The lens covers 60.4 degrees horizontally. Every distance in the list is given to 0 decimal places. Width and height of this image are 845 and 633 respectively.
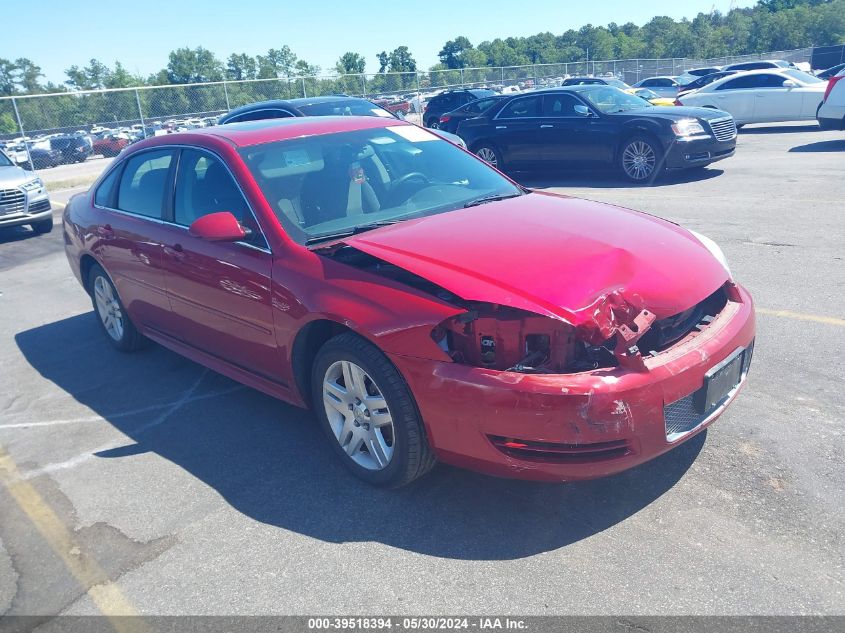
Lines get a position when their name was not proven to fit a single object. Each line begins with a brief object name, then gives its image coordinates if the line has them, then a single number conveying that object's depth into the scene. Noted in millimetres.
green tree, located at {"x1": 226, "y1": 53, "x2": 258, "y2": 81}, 87812
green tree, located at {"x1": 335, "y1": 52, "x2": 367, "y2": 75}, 85644
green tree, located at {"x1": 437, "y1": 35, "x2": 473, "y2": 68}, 111556
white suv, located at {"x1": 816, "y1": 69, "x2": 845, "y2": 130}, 13930
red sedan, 2996
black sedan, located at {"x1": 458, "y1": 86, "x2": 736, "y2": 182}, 11398
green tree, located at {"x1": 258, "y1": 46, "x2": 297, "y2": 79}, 82812
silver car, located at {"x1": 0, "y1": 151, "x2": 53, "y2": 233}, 11422
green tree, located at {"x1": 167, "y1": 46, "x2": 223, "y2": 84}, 82250
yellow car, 24959
